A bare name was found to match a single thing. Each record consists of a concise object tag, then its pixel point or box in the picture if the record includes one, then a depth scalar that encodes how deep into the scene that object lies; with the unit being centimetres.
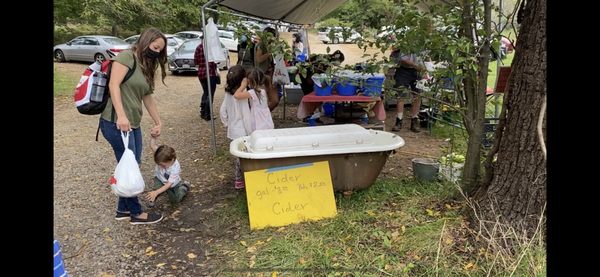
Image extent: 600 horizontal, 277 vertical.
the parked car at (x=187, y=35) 2117
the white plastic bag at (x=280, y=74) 698
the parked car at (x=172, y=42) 1714
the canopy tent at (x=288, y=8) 594
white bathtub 334
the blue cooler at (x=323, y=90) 558
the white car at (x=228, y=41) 2186
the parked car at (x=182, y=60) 1525
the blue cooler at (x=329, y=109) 634
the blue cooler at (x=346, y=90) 553
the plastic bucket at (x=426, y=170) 403
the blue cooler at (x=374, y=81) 475
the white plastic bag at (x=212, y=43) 541
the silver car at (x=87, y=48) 1652
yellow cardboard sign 331
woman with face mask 309
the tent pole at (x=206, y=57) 501
